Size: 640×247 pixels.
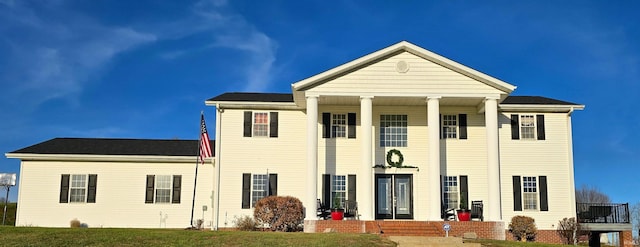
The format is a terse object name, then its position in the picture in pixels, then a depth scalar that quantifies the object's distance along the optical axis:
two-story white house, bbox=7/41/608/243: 26.34
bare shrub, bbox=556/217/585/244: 25.81
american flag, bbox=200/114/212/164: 25.59
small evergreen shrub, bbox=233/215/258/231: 25.20
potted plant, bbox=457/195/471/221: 24.45
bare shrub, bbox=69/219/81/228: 26.00
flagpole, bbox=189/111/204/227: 25.80
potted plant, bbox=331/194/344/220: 24.00
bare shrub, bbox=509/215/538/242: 25.50
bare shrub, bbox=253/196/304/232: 24.59
